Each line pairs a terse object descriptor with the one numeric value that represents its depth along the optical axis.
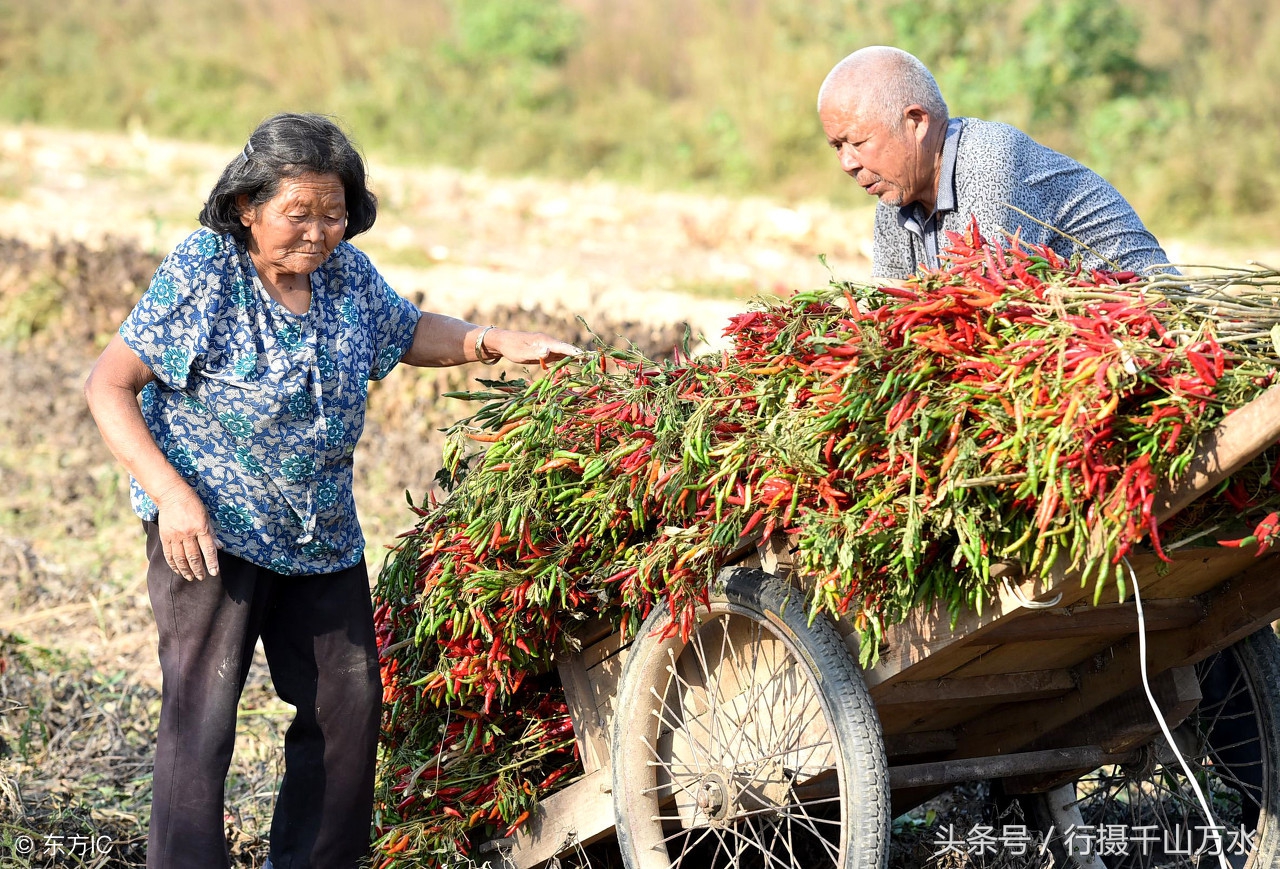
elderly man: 5.94
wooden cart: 5.09
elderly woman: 5.57
